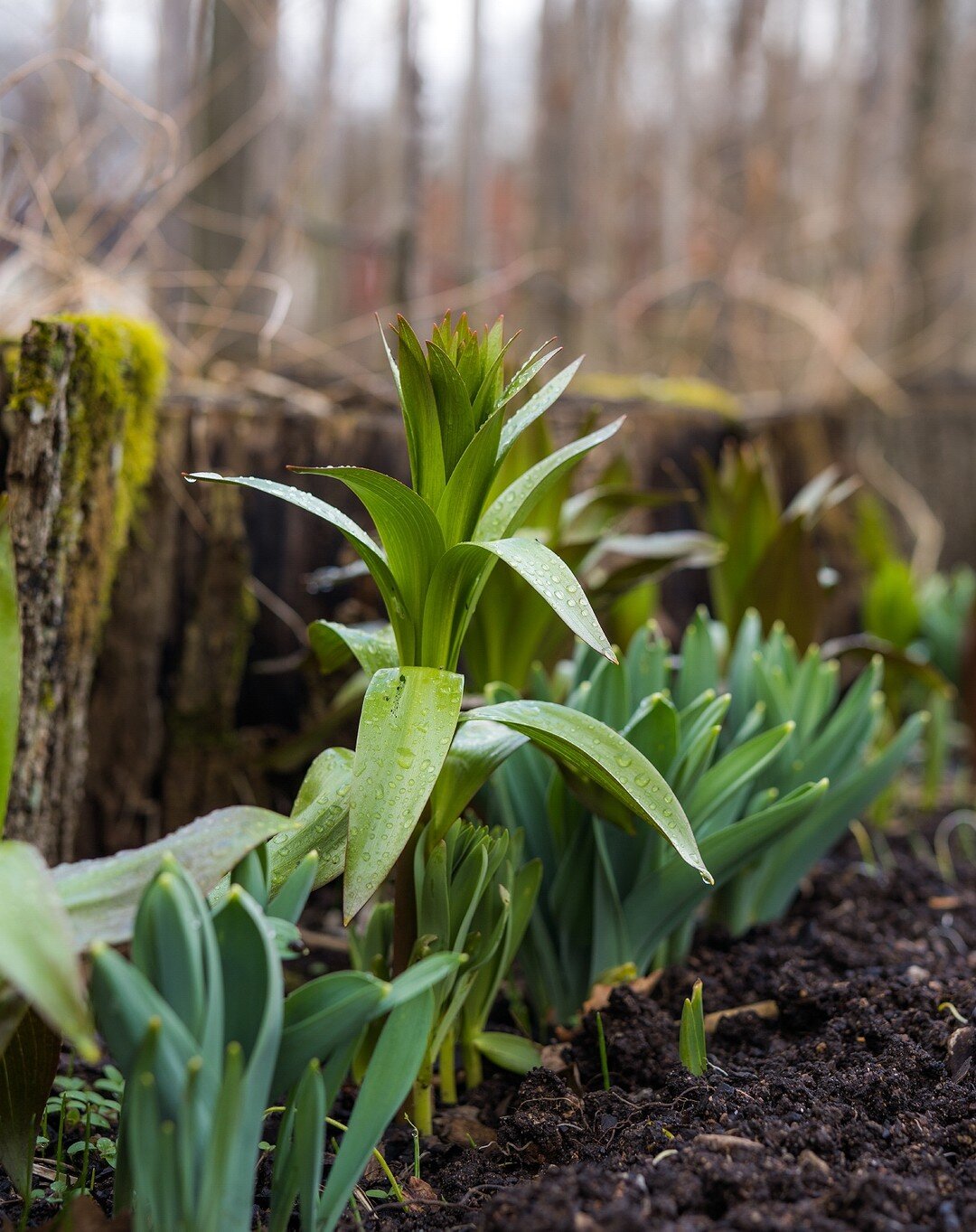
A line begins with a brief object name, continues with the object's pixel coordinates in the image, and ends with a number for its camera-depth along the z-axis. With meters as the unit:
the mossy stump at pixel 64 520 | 1.56
